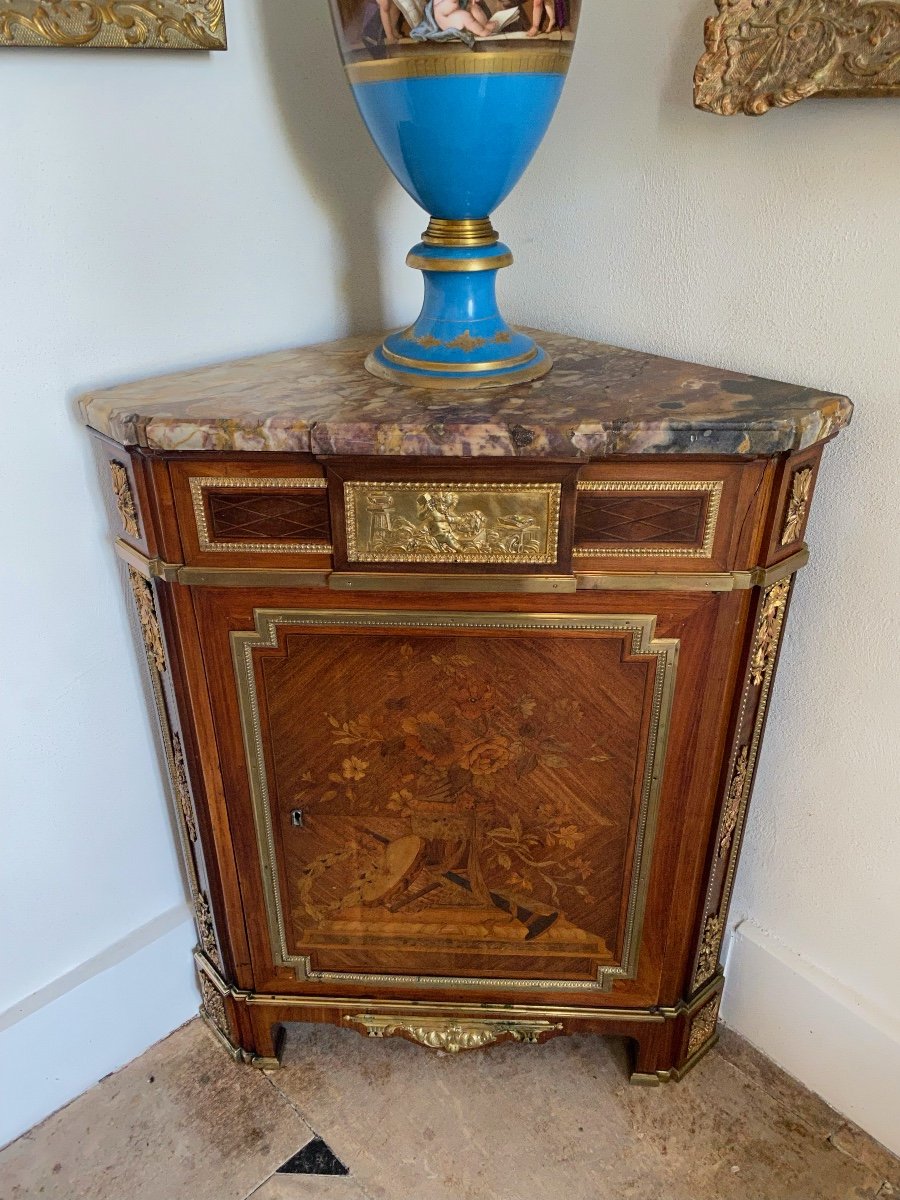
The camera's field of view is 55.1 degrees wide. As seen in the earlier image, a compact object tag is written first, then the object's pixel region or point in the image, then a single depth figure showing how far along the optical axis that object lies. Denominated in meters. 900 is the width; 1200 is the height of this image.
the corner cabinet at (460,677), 0.88
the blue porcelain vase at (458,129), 0.83
